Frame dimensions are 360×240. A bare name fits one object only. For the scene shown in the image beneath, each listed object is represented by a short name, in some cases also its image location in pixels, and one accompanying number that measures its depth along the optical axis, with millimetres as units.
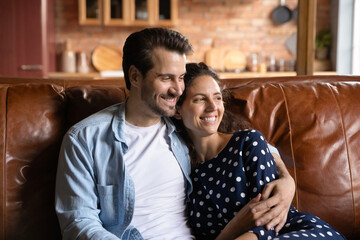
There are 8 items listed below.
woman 1476
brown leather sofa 1636
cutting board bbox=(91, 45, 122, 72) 5793
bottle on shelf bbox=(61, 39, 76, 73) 5633
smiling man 1466
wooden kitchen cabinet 5527
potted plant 5852
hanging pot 5988
